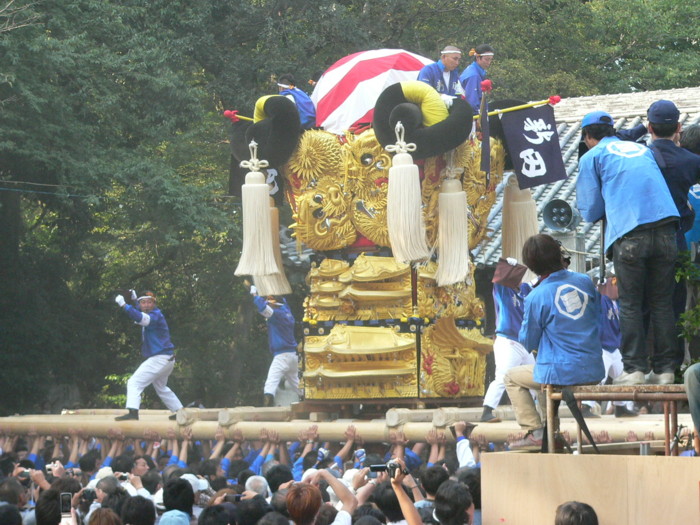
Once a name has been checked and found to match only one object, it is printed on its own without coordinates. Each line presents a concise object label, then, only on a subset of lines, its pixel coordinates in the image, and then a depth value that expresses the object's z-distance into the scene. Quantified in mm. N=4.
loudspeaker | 28359
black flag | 25312
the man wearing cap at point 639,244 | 12203
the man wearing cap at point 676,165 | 12875
